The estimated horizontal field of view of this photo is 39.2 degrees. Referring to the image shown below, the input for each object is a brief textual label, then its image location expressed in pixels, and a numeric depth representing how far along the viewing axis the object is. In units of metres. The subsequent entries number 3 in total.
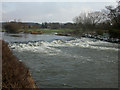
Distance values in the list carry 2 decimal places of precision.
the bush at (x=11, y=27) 73.12
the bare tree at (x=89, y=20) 74.32
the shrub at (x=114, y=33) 33.66
